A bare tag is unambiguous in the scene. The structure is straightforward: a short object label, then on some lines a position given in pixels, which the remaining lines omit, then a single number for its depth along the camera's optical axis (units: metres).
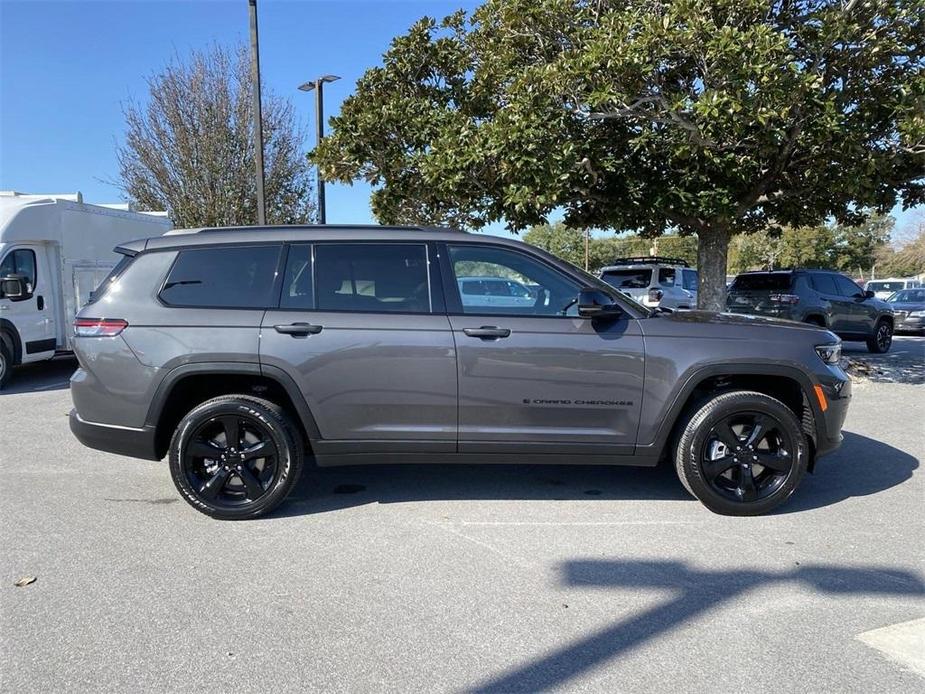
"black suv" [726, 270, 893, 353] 12.37
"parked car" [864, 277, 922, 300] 24.95
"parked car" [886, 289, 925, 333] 17.86
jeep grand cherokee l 4.16
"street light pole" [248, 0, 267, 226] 12.77
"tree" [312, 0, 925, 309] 7.02
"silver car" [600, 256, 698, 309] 13.82
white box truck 9.27
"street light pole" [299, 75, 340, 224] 15.41
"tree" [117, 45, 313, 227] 18.67
